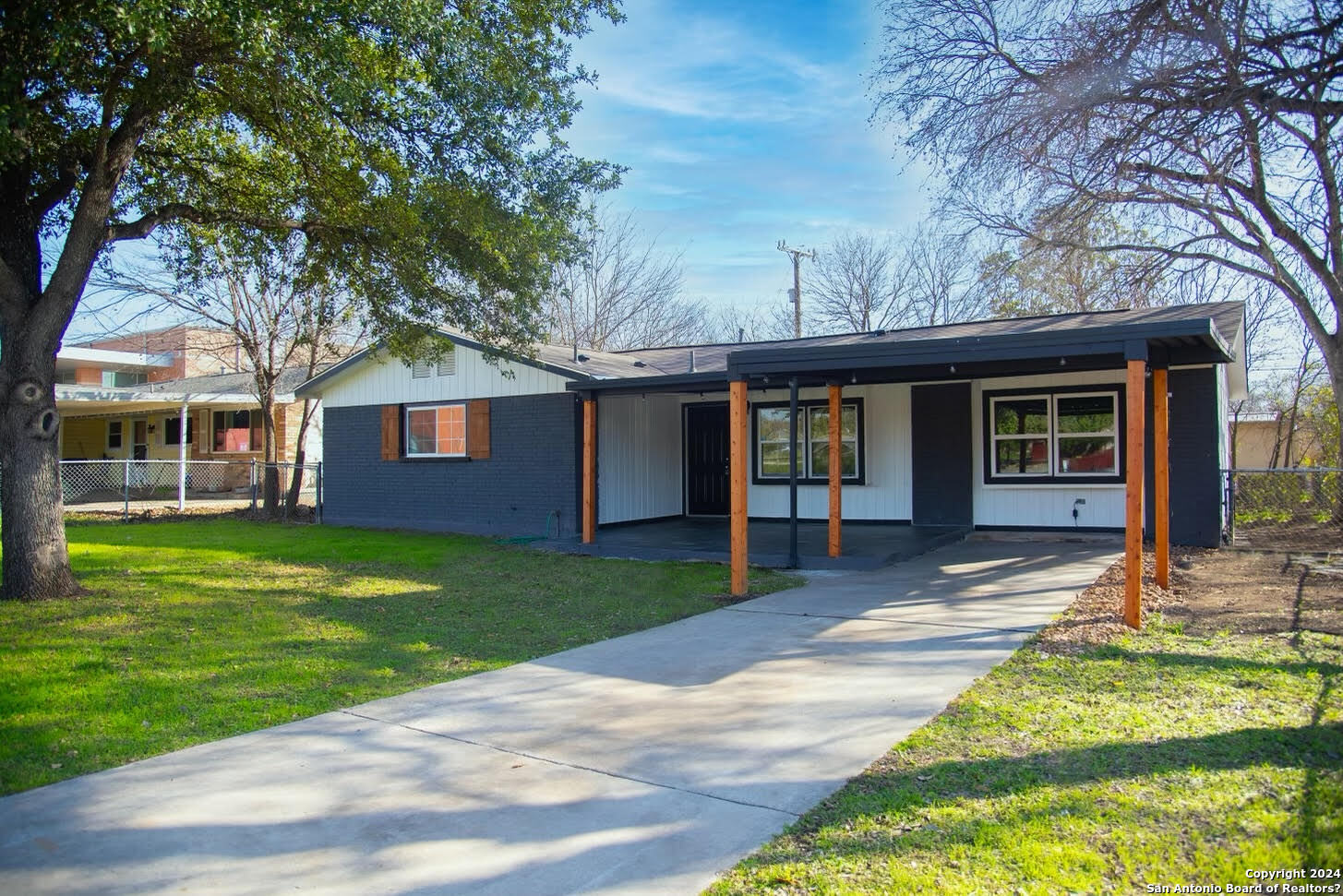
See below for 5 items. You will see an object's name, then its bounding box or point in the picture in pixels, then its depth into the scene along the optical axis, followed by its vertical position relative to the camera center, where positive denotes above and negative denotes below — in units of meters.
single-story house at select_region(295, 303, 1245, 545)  12.12 +0.41
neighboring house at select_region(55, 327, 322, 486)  22.92 +1.62
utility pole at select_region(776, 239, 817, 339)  29.91 +6.66
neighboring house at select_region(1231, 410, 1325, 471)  24.05 +0.70
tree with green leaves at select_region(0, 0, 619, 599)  7.31 +3.27
